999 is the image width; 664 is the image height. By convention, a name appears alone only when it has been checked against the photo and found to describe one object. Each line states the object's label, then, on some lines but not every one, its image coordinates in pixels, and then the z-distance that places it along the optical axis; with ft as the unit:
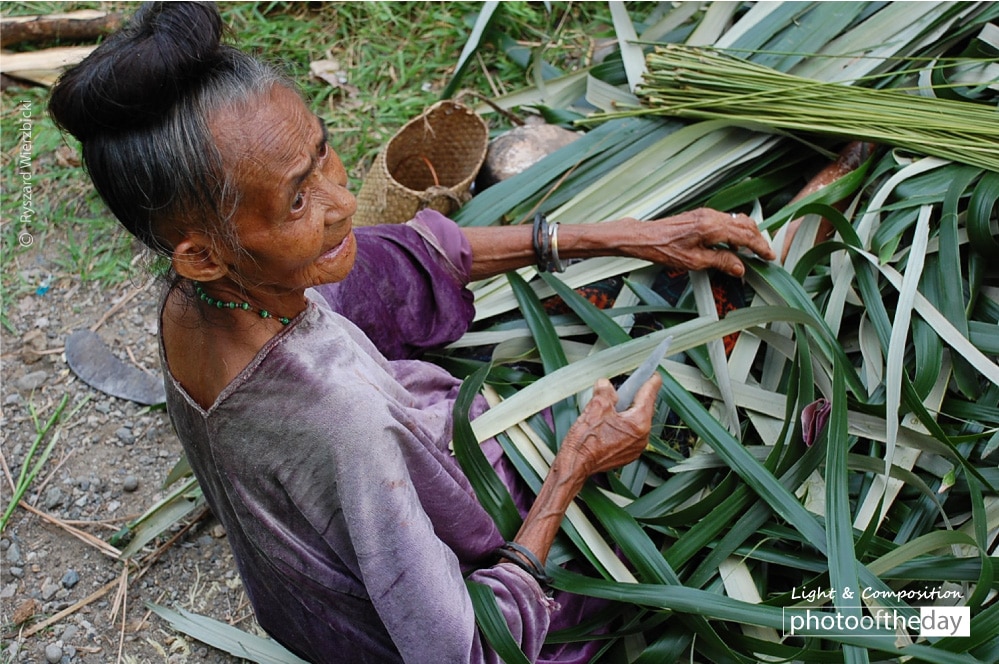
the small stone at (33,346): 8.78
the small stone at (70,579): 7.28
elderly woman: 4.00
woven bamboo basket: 8.03
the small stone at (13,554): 7.39
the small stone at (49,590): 7.22
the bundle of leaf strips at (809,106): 6.45
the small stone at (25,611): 7.04
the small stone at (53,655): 6.87
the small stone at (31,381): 8.55
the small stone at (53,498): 7.75
